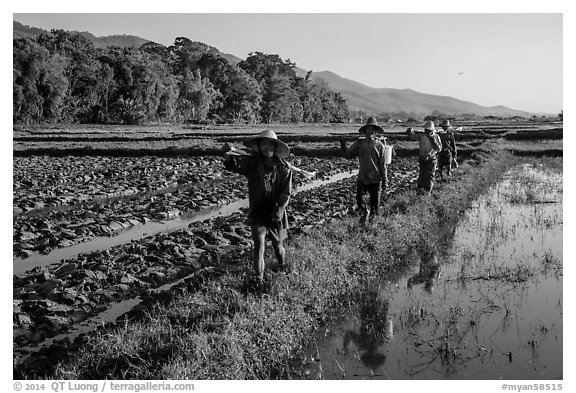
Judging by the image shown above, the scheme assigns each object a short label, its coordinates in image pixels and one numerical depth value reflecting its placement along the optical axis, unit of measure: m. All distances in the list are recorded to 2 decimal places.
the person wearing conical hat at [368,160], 8.55
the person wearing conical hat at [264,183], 5.62
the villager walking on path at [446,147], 14.77
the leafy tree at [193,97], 58.25
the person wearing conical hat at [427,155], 11.45
